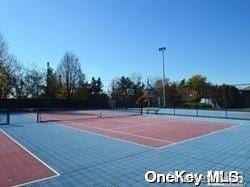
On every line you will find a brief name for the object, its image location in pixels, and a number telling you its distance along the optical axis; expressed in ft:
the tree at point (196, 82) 129.42
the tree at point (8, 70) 83.70
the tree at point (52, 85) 101.65
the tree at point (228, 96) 83.32
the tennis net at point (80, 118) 51.60
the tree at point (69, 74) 103.68
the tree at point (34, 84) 99.67
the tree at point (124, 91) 102.79
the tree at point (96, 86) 116.79
